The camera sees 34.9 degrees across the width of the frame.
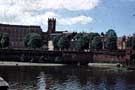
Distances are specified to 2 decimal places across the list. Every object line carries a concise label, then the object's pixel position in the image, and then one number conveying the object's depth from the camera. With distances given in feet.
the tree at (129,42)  291.68
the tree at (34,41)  303.71
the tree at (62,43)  308.64
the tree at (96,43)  294.83
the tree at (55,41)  332.09
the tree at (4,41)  293.01
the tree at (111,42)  292.37
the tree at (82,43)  302.64
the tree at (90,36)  308.64
